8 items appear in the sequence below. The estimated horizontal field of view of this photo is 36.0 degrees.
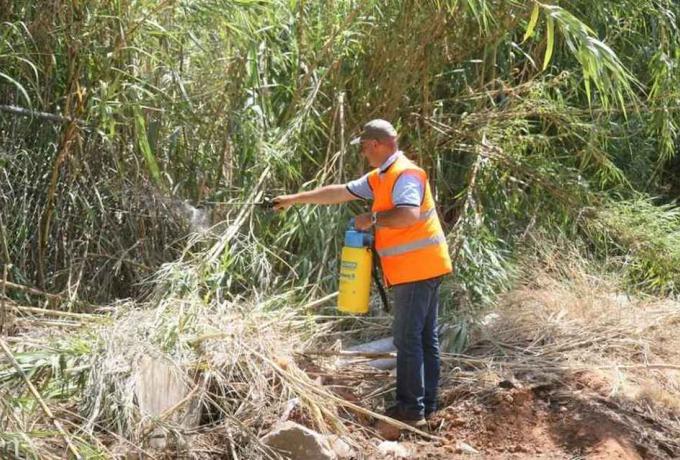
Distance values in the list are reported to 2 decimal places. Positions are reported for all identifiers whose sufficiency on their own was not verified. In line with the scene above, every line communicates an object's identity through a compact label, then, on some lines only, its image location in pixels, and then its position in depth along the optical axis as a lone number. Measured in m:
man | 4.82
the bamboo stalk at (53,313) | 5.09
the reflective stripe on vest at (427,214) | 4.84
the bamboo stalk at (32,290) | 5.30
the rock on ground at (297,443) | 4.28
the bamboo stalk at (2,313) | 4.75
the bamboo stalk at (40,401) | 3.86
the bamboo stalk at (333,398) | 4.67
